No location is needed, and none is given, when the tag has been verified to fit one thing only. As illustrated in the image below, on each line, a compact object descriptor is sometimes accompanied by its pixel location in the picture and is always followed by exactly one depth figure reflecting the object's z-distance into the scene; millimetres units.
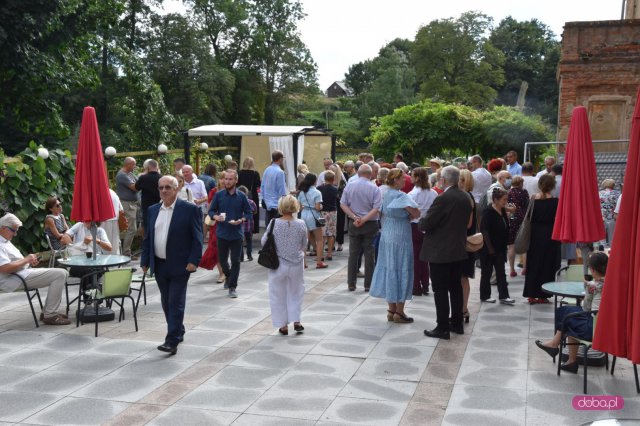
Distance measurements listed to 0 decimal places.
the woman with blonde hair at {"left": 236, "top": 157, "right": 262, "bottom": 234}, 14508
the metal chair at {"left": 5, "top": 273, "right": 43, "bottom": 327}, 8594
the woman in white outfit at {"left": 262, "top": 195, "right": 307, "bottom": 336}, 8312
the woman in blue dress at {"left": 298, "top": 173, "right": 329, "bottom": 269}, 12914
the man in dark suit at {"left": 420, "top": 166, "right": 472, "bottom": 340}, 8094
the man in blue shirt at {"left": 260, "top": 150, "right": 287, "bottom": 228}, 14047
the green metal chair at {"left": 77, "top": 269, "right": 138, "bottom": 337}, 8328
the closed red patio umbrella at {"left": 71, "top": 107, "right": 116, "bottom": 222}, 9109
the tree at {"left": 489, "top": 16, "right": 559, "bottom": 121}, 65188
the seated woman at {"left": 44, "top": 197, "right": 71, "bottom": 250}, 10234
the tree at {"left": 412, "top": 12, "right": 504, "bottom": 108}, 61031
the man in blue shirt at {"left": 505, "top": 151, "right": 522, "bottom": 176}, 14930
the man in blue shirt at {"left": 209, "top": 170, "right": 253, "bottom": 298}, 10508
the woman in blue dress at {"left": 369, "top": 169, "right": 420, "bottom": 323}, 8875
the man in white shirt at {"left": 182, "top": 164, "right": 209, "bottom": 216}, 13695
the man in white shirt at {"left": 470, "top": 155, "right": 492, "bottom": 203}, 12906
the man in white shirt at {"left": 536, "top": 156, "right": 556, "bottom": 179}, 14748
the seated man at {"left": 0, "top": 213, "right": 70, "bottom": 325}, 8398
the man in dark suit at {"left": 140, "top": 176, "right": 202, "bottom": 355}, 7617
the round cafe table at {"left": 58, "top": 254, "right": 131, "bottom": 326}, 8906
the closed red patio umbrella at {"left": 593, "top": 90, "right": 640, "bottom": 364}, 4074
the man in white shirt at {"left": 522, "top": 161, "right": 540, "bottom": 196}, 12773
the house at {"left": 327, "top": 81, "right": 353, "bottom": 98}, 118925
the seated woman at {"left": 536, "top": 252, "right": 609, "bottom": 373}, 6547
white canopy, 17984
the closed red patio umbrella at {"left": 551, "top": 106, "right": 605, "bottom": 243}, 6973
